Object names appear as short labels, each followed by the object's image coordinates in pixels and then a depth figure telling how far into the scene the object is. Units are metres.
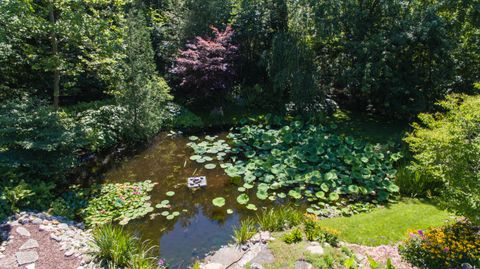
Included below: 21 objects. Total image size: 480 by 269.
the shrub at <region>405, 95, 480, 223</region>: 4.92
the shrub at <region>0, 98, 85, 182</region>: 6.86
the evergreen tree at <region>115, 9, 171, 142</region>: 9.27
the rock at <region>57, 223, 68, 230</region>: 6.18
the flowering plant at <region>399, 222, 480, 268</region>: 4.93
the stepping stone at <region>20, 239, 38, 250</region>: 5.53
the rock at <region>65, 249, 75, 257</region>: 5.48
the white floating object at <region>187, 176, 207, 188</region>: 8.30
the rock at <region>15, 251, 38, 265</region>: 5.24
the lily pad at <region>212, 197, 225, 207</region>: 7.63
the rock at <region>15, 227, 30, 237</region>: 5.78
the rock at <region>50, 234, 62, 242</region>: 5.77
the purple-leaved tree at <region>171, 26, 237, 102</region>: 11.65
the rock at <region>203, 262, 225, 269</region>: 5.37
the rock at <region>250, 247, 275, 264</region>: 5.22
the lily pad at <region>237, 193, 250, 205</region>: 7.63
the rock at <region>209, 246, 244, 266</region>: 5.56
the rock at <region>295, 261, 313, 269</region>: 4.97
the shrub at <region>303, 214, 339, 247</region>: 5.61
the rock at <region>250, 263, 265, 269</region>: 5.04
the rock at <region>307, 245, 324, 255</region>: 5.26
